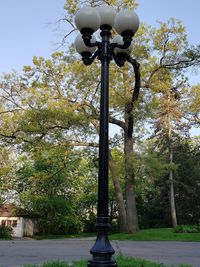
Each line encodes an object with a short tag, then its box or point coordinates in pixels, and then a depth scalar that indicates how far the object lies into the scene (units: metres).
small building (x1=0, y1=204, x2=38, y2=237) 26.90
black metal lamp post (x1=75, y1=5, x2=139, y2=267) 3.53
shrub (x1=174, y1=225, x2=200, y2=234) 14.51
